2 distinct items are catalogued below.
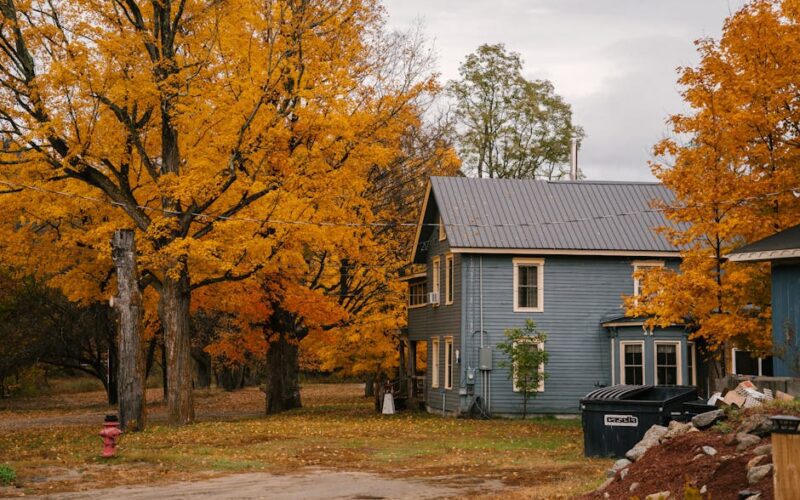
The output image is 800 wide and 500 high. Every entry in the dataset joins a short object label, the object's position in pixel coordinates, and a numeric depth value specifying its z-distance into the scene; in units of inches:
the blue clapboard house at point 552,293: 1374.3
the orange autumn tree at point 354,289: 1387.8
